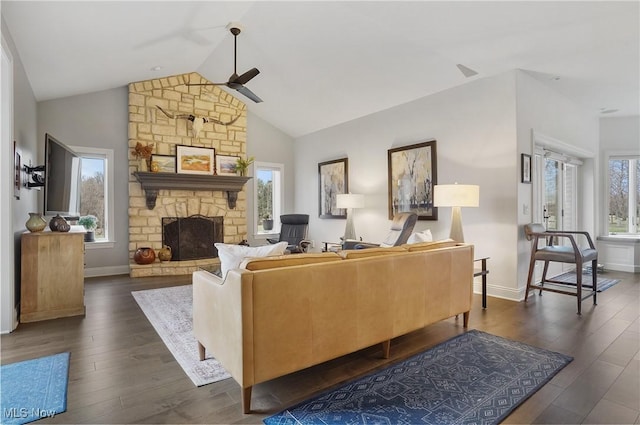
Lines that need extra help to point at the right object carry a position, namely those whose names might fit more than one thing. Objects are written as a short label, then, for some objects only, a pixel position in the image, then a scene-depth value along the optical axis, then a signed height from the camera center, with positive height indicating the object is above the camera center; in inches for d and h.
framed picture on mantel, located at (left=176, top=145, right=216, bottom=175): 244.4 +39.2
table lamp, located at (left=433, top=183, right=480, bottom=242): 151.6 +6.9
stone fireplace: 230.1 +47.8
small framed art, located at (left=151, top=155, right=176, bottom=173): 235.0 +35.7
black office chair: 235.5 -12.0
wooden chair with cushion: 146.1 -20.3
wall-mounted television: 132.8 +15.0
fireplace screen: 241.4 -16.6
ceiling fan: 154.7 +62.3
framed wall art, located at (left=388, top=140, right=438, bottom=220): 194.9 +19.5
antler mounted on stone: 242.5 +68.2
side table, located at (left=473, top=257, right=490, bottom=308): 149.6 -29.4
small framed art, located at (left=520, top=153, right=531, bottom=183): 162.2 +20.5
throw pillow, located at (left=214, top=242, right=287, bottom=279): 83.6 -10.7
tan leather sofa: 72.6 -23.8
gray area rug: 90.2 -41.8
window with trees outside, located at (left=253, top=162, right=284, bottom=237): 291.1 +13.7
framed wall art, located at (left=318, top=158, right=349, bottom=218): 256.5 +21.3
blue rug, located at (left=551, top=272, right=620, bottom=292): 186.2 -41.6
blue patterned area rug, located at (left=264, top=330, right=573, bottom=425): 71.0 -43.0
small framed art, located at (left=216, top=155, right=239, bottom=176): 261.0 +37.4
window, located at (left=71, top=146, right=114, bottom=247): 223.9 +15.2
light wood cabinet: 128.8 -24.4
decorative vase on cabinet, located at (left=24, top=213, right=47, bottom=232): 133.9 -3.6
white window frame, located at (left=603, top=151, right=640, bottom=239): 240.4 +12.1
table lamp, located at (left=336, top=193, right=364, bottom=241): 227.3 +5.0
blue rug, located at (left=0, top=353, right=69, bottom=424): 71.6 -41.9
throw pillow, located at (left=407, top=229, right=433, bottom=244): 140.0 -11.0
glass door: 189.3 +9.4
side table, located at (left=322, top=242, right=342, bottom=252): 213.7 -23.1
